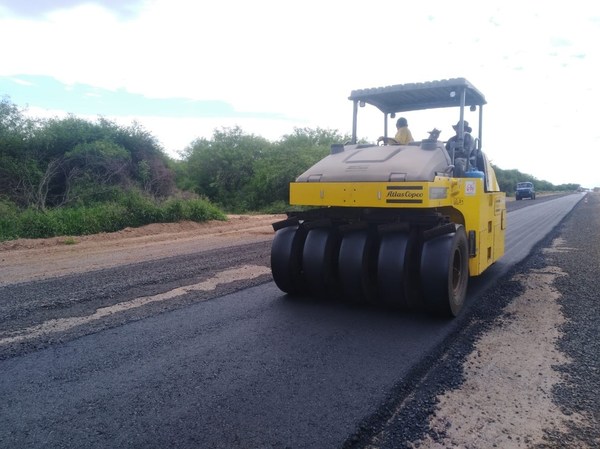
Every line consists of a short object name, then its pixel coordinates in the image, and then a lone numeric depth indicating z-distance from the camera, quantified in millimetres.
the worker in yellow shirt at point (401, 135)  6805
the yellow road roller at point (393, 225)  5020
